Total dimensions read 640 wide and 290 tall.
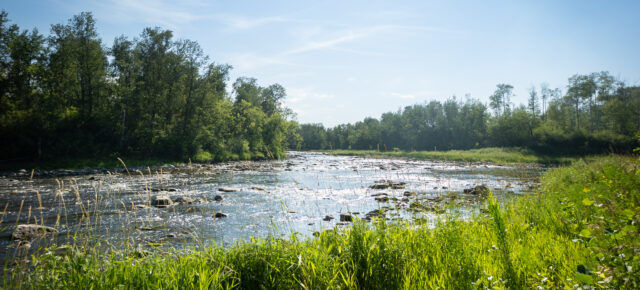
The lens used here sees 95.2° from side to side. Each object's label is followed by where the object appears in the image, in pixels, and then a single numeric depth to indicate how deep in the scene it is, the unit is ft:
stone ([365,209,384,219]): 32.20
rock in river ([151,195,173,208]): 40.13
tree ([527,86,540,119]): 239.56
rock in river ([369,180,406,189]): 58.87
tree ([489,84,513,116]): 274.57
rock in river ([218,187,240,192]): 54.49
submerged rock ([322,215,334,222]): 33.87
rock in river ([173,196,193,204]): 42.36
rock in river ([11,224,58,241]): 25.68
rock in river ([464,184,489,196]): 44.90
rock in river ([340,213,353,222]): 33.14
